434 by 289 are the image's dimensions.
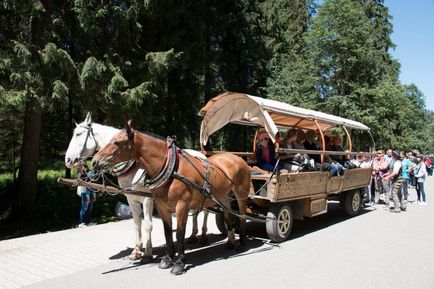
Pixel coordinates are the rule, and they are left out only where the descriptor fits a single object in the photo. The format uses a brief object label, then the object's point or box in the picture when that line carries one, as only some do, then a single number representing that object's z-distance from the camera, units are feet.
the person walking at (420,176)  46.19
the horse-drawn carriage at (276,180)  24.34
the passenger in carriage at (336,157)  31.41
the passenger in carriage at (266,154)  27.53
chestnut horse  17.65
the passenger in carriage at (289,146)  27.40
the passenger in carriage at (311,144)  34.37
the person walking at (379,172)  44.44
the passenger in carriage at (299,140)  31.09
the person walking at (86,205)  31.58
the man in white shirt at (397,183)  39.04
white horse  20.15
